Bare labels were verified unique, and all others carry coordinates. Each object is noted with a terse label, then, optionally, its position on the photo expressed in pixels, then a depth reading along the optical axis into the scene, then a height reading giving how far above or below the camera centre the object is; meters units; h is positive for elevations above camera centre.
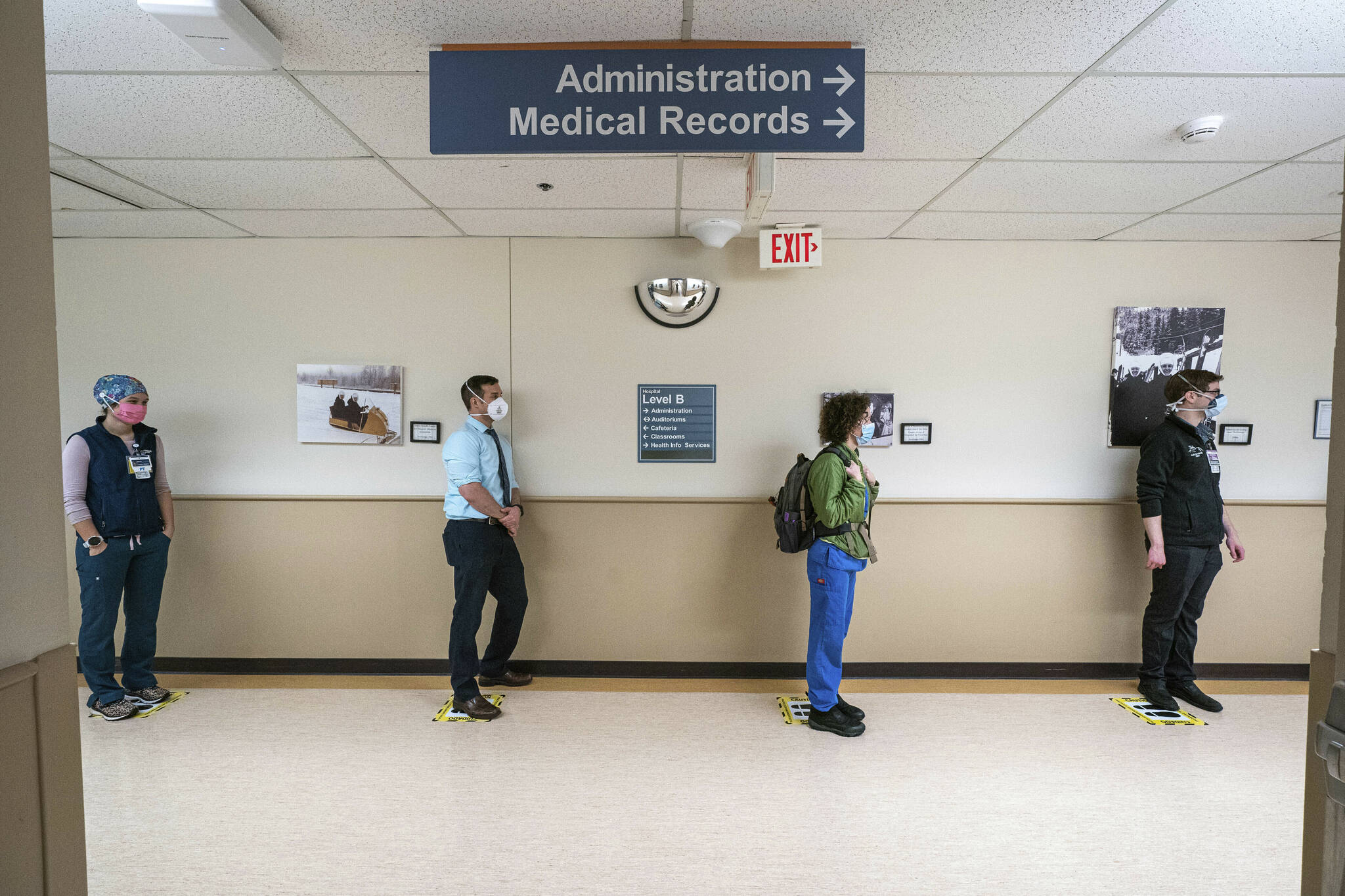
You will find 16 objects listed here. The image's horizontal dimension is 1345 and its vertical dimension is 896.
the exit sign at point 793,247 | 3.58 +0.91
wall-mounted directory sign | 3.91 -0.07
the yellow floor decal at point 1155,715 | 3.38 -1.58
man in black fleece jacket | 3.51 -0.55
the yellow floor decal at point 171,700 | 3.37 -1.56
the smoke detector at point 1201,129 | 2.26 +1.00
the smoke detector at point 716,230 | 3.52 +0.99
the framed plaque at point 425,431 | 3.92 -0.12
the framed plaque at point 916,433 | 3.93 -0.12
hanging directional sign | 1.78 +0.85
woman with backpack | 3.10 -0.64
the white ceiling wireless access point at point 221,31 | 1.61 +0.99
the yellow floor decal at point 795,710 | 3.34 -1.57
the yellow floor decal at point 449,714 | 3.35 -1.56
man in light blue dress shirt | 3.35 -0.62
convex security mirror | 3.78 +0.66
